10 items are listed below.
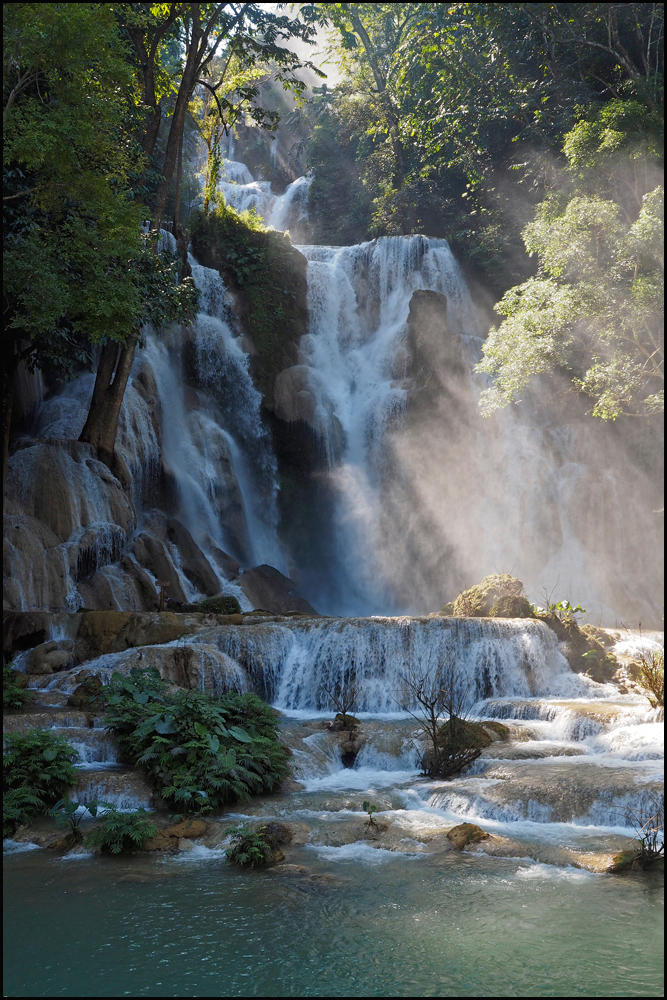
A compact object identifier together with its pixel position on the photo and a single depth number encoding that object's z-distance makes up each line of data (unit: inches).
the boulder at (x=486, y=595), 605.9
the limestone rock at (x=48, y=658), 480.4
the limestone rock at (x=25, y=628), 505.7
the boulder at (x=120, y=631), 498.9
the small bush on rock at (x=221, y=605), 613.0
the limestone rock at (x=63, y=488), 599.2
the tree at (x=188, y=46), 687.7
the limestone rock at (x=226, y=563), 775.1
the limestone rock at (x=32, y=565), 541.0
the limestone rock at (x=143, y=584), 620.1
